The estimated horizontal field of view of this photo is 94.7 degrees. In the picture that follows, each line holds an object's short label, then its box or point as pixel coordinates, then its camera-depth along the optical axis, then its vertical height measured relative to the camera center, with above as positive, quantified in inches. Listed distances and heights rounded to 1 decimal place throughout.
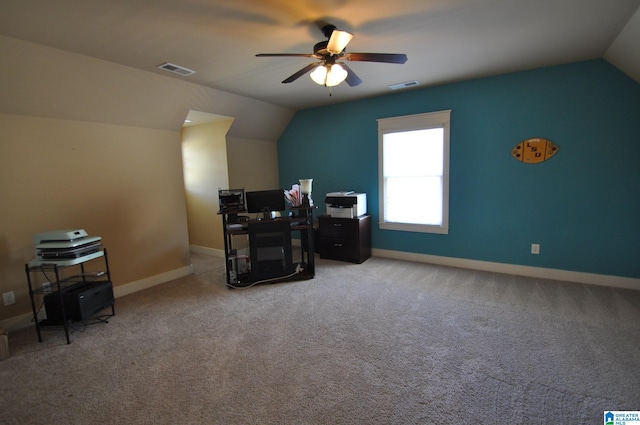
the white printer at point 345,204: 174.9 -15.2
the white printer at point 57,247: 104.9 -20.2
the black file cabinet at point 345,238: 175.3 -36.0
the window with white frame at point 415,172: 165.9 +2.4
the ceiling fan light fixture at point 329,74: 98.0 +35.6
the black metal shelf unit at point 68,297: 103.8 -39.6
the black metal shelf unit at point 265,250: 147.6 -34.9
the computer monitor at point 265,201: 153.3 -10.1
